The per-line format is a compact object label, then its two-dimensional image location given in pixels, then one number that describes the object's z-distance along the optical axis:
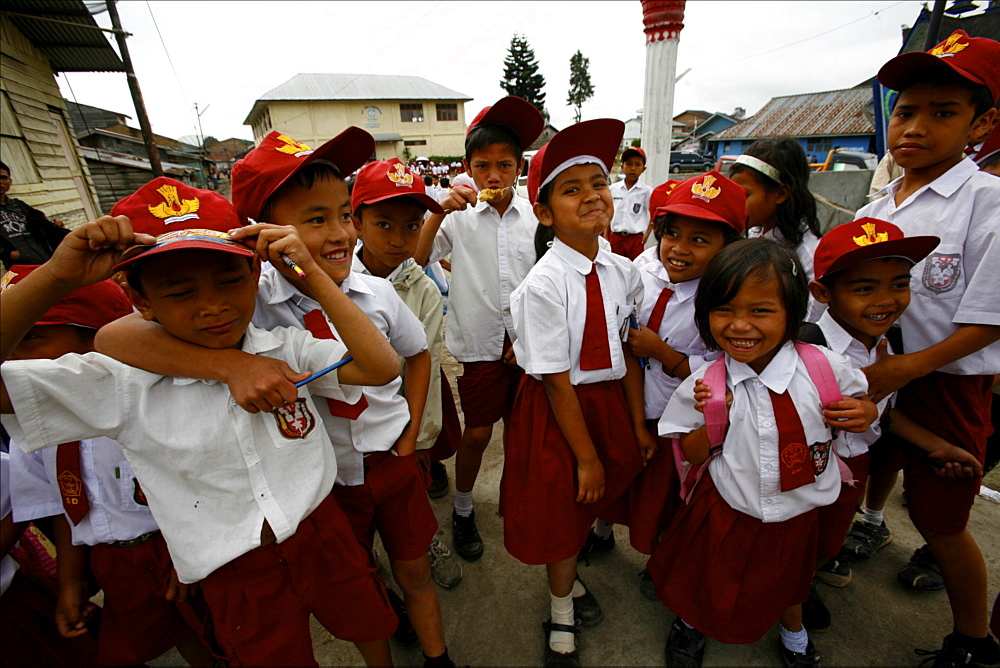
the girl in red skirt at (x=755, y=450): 1.42
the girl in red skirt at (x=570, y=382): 1.61
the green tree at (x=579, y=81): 57.16
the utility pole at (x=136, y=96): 8.45
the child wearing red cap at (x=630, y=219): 5.35
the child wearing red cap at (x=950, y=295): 1.52
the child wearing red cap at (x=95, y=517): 1.28
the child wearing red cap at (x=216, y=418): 0.99
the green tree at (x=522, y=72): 46.19
